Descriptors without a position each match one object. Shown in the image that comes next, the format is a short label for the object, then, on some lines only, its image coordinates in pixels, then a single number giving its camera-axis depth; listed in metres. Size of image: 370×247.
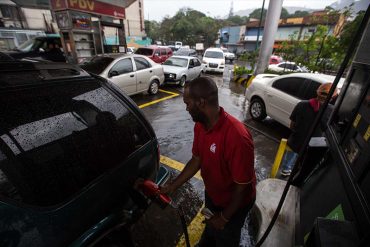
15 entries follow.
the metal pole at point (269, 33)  9.96
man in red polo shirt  1.45
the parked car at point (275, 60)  19.37
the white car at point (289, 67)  13.75
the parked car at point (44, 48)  10.66
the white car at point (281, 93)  4.81
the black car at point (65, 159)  1.17
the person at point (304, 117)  2.94
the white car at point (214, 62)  14.36
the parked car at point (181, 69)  9.52
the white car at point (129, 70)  6.37
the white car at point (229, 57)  26.25
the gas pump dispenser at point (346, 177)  1.11
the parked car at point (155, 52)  13.68
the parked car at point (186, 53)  20.40
